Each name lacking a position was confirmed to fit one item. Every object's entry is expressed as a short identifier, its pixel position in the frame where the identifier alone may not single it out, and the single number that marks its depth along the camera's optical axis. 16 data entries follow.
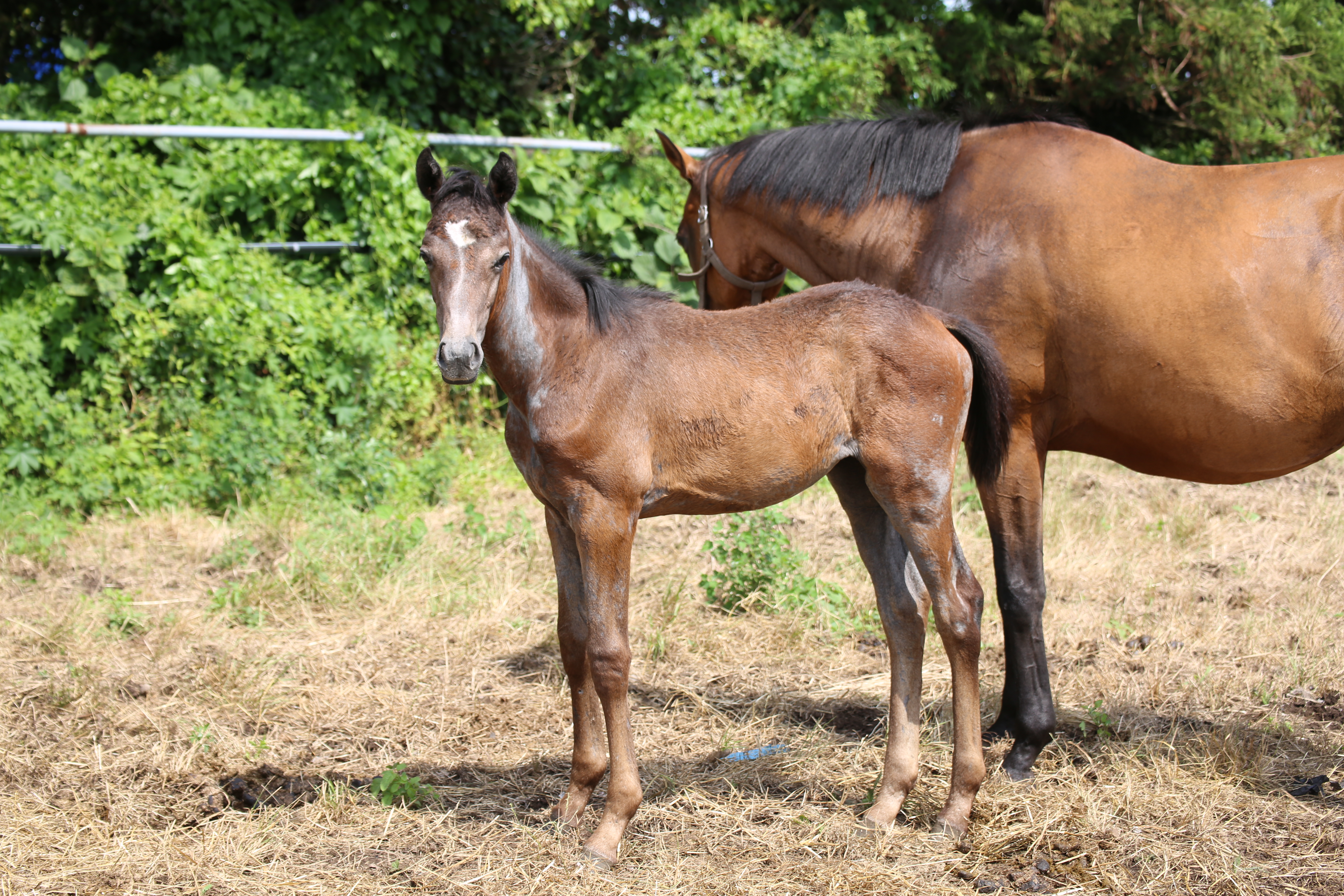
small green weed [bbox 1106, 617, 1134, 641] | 4.96
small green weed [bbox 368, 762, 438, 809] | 3.61
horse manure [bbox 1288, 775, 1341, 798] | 3.69
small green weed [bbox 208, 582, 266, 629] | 5.15
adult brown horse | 3.60
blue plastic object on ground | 4.02
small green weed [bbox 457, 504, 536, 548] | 6.13
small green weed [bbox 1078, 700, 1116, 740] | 4.12
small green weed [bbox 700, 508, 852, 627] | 5.23
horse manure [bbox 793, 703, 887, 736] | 4.32
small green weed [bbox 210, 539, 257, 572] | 5.86
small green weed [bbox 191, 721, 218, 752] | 3.91
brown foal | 3.20
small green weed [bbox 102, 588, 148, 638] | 4.98
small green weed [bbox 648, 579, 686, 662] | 4.90
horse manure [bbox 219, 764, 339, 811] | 3.64
